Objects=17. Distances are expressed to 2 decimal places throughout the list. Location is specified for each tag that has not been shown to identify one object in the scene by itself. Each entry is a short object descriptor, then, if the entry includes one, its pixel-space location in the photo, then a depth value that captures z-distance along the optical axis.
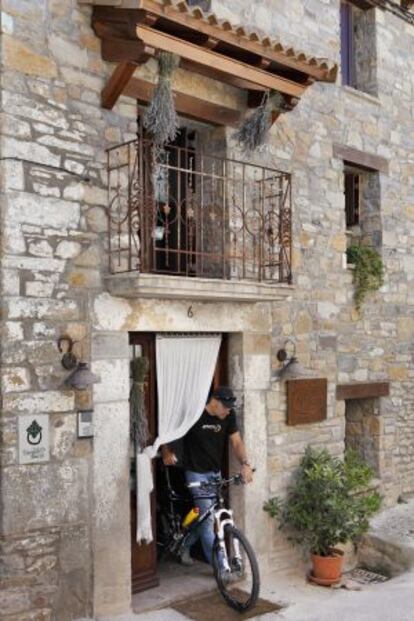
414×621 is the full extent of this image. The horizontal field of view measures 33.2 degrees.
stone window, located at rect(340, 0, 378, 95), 8.55
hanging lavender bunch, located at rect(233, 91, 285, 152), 6.41
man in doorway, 6.13
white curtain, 5.85
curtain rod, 6.11
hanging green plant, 8.11
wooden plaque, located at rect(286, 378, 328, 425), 6.98
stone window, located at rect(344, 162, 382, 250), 8.53
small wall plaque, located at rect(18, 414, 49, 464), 5.06
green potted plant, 6.67
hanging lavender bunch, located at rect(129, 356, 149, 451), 5.90
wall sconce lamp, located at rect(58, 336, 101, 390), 5.18
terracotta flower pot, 6.68
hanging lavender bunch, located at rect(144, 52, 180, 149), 5.65
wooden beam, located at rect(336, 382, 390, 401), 7.83
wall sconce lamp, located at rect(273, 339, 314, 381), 6.83
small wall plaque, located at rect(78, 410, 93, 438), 5.38
